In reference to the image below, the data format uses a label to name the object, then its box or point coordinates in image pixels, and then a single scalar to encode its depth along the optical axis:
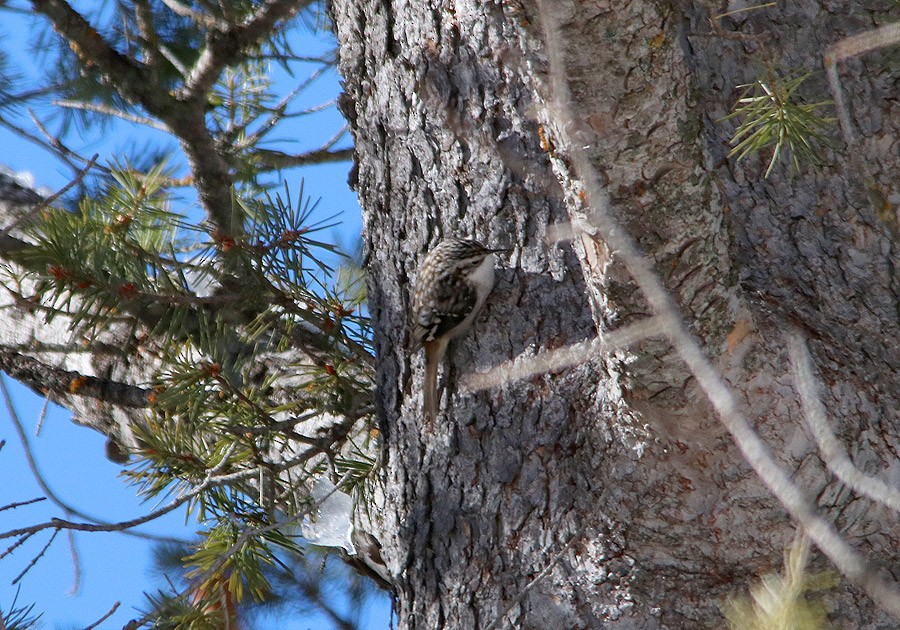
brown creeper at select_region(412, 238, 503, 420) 8.24
